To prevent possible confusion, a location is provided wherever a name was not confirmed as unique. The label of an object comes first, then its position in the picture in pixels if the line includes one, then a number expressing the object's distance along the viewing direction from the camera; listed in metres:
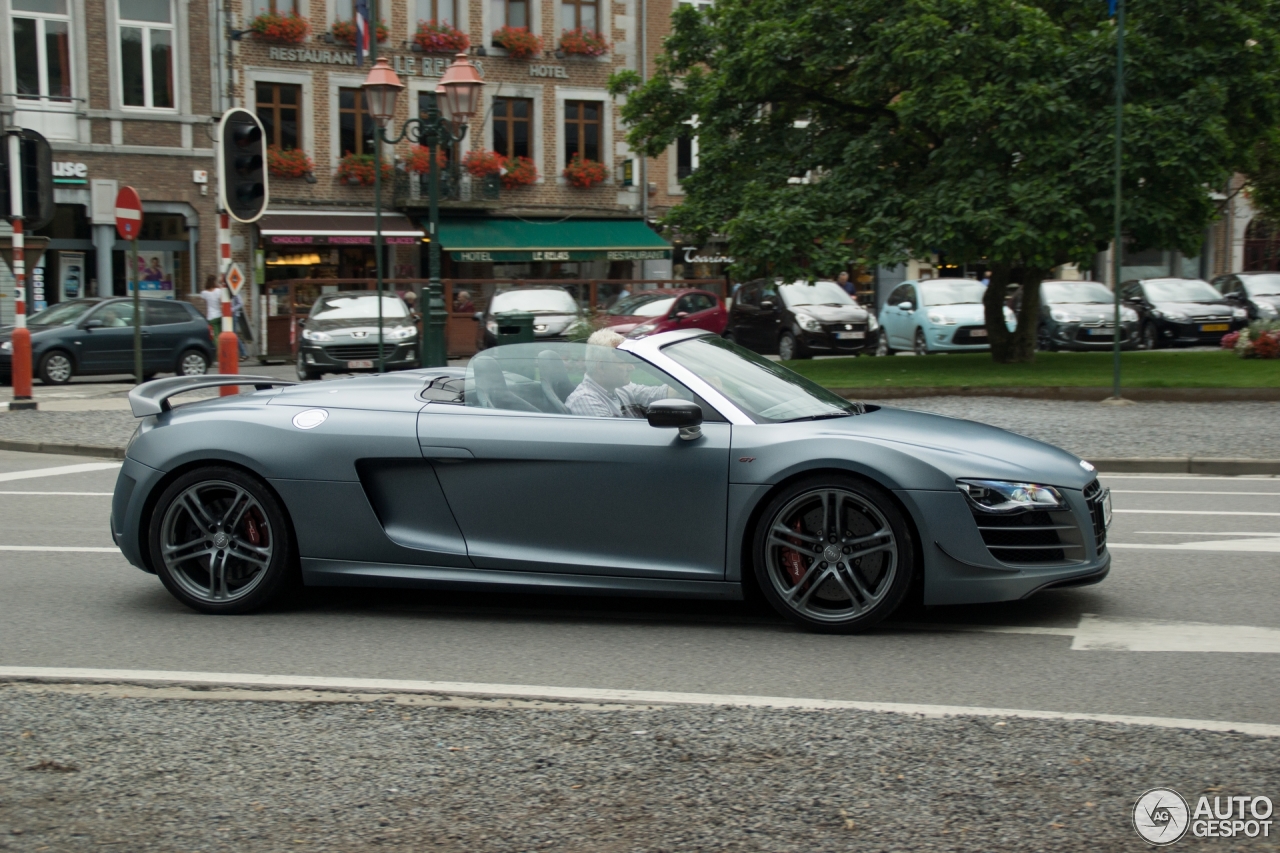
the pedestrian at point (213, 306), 30.42
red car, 28.42
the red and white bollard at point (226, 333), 16.47
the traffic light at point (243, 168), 15.05
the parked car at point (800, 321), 27.78
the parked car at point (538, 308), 28.11
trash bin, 21.02
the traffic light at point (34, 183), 17.70
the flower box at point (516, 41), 41.03
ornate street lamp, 20.30
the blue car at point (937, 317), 27.56
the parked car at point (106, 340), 24.80
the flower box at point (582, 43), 42.06
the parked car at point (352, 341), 24.84
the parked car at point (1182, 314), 28.94
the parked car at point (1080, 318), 28.08
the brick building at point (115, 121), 34.09
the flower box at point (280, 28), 37.94
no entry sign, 18.64
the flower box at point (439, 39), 40.31
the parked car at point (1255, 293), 30.27
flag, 34.59
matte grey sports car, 5.72
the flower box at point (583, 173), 42.28
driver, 6.21
